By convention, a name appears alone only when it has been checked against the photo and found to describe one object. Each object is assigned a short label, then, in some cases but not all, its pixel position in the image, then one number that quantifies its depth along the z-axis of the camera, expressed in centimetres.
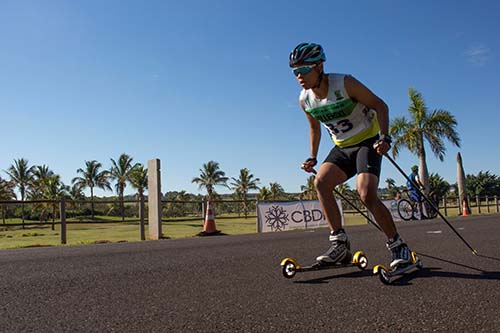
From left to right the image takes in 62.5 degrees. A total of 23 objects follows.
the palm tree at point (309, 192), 7912
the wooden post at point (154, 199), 1217
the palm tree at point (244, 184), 7800
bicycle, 1686
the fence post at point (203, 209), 1420
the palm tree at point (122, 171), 7344
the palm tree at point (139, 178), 6844
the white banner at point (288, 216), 1438
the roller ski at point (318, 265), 343
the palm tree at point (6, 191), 5056
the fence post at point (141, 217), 1216
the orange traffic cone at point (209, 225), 1204
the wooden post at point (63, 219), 1112
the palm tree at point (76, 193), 7344
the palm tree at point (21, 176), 7200
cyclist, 1574
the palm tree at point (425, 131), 2431
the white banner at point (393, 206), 1736
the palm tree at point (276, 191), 7875
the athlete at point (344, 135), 346
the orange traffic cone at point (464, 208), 2198
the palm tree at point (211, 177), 7644
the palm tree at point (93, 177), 7500
